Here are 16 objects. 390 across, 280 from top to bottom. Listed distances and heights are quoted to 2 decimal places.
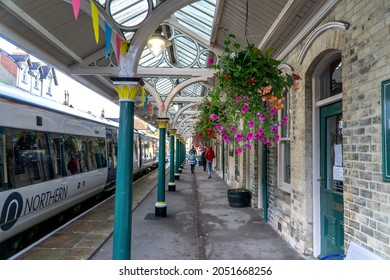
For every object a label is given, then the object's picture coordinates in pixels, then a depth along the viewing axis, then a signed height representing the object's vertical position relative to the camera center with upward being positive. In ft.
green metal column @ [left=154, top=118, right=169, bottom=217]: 24.00 -2.05
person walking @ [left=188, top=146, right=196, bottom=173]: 66.71 -1.57
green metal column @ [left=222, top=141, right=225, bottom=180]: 50.39 -1.57
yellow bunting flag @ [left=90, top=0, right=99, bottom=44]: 8.63 +3.96
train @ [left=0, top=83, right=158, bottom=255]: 14.73 -0.53
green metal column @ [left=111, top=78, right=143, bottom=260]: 10.75 -0.73
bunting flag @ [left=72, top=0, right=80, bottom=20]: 7.63 +3.74
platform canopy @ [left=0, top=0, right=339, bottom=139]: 11.40 +6.96
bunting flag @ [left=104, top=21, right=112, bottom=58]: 10.28 +4.13
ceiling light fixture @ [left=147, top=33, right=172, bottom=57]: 16.11 +5.88
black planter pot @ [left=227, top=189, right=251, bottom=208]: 26.17 -4.15
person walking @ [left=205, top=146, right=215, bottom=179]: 48.18 -0.62
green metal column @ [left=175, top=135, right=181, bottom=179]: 52.45 -0.97
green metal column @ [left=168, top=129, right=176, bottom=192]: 38.19 -2.78
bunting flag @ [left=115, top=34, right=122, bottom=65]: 10.93 +3.99
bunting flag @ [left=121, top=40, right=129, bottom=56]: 11.22 +3.95
